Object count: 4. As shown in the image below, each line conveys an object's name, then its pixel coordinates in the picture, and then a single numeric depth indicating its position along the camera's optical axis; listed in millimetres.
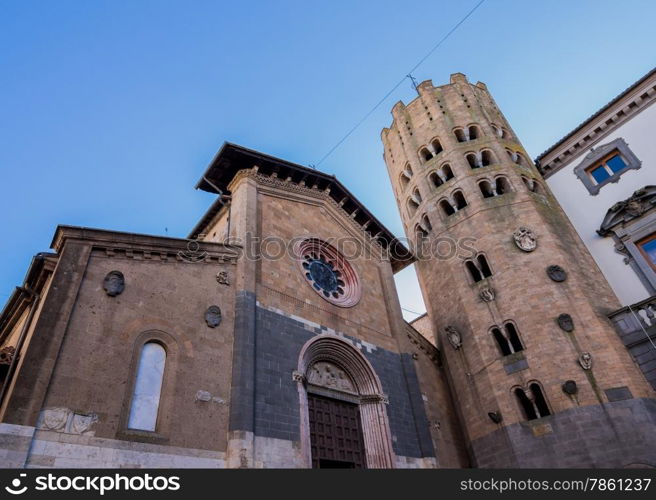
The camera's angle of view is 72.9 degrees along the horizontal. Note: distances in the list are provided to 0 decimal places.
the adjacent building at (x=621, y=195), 14945
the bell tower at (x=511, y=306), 13562
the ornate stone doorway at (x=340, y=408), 12102
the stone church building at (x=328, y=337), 9016
